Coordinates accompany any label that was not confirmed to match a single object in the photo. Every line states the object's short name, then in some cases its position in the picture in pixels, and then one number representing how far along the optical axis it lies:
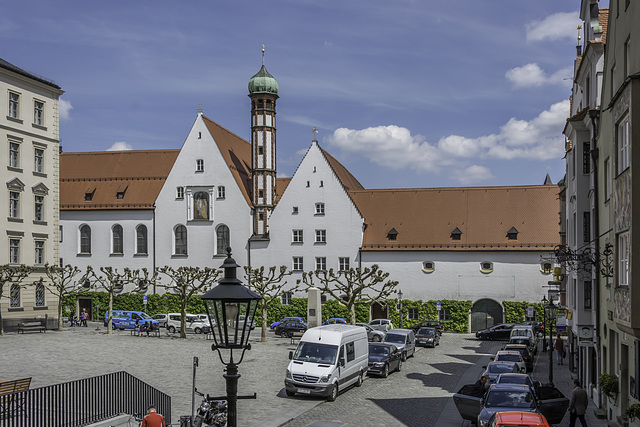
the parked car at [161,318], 57.91
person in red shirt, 16.17
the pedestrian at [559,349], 40.42
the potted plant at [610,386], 20.73
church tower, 63.91
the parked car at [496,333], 52.81
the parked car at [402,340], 38.59
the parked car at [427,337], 46.66
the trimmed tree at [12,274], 47.44
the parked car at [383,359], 32.12
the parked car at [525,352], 36.44
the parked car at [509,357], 30.92
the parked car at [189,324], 54.84
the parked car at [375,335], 44.19
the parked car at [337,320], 53.45
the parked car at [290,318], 55.66
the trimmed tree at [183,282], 48.31
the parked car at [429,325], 54.09
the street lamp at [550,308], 29.43
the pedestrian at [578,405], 20.58
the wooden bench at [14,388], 15.61
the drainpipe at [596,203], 24.82
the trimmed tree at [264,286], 46.88
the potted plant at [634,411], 15.96
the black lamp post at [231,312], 10.15
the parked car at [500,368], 27.48
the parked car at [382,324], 52.00
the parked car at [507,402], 19.50
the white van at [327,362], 25.70
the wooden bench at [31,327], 49.03
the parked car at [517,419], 16.33
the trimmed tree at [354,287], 46.66
